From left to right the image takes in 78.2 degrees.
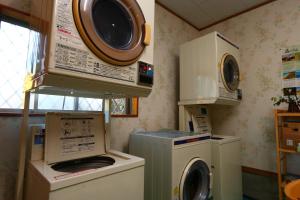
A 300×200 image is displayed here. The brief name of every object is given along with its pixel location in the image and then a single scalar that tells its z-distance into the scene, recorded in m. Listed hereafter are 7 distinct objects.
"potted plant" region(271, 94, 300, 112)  1.75
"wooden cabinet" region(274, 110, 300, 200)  1.64
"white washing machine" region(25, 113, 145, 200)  0.82
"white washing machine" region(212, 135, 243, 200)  1.77
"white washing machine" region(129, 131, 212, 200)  1.35
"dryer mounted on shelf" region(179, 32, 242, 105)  1.93
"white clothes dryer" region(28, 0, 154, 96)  0.78
